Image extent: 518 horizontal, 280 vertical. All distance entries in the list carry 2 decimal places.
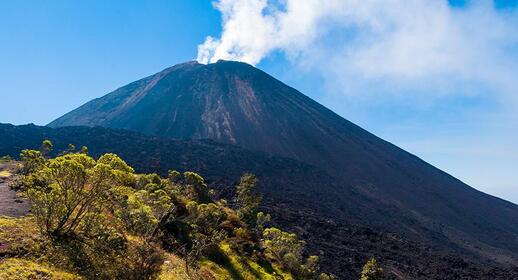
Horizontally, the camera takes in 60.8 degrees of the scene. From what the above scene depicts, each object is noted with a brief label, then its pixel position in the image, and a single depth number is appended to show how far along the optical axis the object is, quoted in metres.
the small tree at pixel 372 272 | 34.25
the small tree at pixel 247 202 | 38.62
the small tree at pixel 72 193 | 16.58
